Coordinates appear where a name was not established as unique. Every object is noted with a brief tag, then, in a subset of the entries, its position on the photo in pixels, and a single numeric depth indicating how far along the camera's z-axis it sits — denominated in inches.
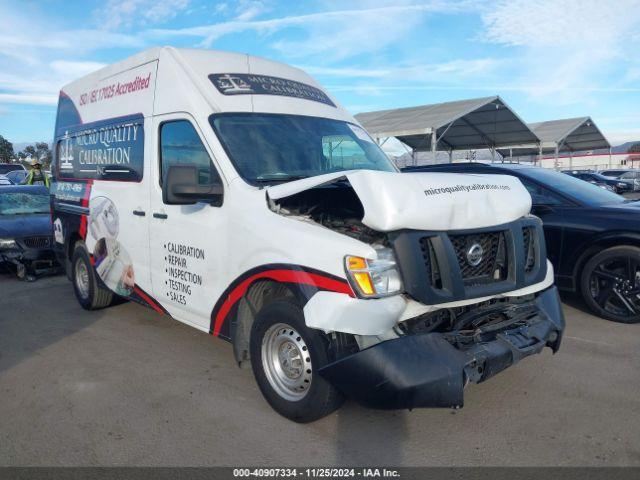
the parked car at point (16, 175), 925.4
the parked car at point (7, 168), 1010.1
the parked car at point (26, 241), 307.6
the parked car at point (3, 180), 758.7
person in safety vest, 478.0
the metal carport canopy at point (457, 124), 863.9
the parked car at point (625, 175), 1200.2
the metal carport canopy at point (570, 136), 1182.1
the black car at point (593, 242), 206.7
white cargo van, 112.5
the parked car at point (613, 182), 1030.4
